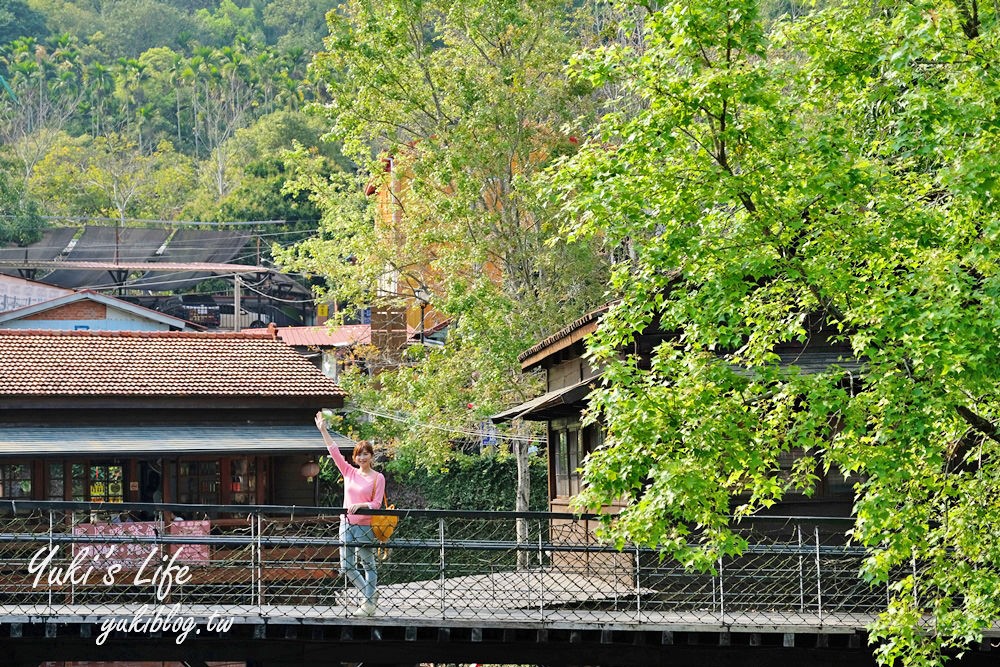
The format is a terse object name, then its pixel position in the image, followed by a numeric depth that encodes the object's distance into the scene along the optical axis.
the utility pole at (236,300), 48.37
